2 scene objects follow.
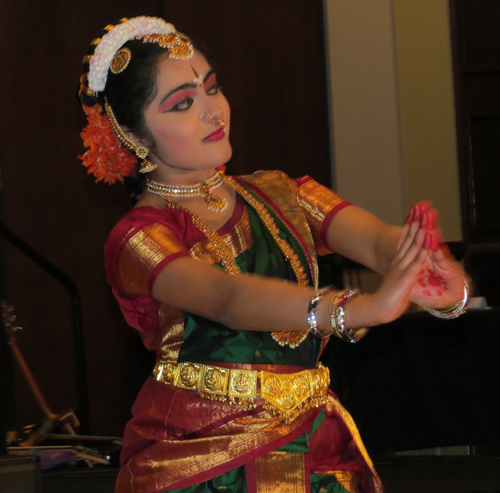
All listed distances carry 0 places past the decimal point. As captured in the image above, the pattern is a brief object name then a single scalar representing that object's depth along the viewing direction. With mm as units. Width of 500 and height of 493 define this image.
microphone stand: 10689
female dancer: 6229
